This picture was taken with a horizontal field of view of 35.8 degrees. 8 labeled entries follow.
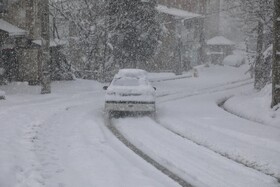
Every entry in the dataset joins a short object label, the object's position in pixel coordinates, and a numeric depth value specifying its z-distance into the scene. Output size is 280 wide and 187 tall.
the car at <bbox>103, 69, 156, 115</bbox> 16.33
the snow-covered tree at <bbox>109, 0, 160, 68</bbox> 33.25
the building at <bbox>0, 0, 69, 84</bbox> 30.77
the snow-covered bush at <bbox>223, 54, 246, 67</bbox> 59.47
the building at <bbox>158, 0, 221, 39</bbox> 54.51
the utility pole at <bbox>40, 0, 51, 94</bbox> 22.64
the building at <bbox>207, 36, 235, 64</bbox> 66.06
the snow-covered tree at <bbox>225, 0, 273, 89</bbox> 23.89
